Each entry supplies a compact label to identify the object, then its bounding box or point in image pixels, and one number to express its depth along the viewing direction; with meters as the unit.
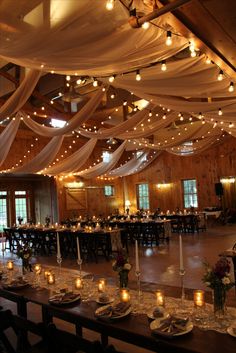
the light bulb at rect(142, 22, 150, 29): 2.85
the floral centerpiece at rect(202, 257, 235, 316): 2.29
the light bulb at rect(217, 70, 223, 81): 4.40
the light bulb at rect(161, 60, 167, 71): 4.14
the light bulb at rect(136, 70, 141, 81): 4.32
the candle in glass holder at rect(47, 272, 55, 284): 3.45
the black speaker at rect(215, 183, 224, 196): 14.08
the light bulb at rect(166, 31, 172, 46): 3.15
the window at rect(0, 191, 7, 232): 14.32
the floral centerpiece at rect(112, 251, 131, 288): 2.87
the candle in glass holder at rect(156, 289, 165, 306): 2.64
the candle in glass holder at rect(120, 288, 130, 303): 2.75
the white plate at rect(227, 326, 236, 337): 2.04
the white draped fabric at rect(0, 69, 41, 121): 4.84
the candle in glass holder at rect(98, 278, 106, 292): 3.06
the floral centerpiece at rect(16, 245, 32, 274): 3.82
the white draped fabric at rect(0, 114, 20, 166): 7.69
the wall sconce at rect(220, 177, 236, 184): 14.69
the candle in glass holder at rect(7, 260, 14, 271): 4.12
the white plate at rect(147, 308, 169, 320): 2.36
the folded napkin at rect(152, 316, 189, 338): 2.09
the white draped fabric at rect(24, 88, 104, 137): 6.18
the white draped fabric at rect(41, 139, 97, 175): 10.45
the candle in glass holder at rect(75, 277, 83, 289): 3.20
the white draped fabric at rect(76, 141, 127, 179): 11.98
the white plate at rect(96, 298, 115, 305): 2.76
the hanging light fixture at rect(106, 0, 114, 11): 2.45
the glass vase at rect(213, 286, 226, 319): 2.34
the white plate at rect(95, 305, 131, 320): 2.39
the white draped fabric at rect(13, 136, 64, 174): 9.22
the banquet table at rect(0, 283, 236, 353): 1.95
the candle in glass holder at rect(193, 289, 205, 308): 2.51
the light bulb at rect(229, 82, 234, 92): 4.76
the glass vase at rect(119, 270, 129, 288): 2.92
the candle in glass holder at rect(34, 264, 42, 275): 3.80
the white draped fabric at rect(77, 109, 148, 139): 7.20
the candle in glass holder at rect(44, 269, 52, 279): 3.58
